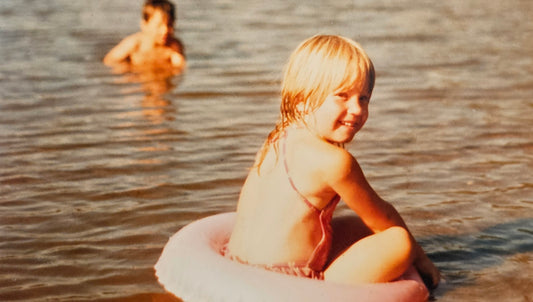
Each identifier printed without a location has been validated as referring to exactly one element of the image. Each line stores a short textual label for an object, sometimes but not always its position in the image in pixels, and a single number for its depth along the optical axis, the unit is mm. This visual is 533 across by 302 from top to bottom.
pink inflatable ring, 3088
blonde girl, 3266
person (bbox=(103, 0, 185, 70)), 8750
